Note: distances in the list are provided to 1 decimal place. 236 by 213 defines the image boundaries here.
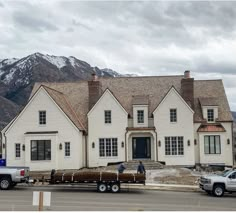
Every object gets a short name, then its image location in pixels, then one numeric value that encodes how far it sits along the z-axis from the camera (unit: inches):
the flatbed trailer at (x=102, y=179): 724.8
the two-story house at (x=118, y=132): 1094.6
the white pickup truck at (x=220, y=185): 697.2
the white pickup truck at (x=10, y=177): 753.3
